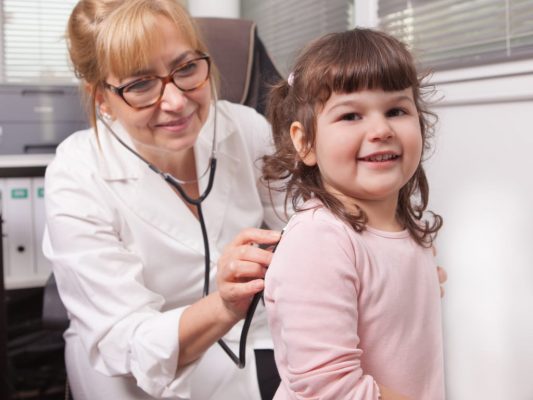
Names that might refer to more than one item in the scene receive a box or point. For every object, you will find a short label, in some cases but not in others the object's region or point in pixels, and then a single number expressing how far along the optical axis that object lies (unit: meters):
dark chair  1.60
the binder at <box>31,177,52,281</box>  1.78
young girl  0.67
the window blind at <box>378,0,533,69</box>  1.18
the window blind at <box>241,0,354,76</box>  2.03
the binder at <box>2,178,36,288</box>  1.76
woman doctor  1.00
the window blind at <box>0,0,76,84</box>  2.19
